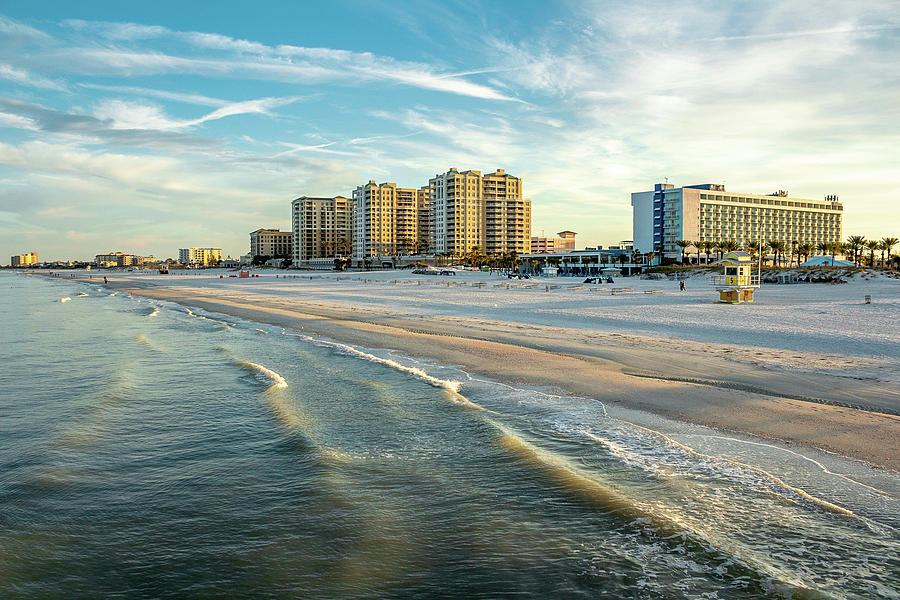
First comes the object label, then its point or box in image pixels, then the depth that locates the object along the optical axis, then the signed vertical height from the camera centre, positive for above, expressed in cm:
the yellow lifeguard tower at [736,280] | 3456 -50
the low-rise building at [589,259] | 12925 +360
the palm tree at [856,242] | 10150 +492
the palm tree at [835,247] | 12021 +499
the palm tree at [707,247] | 11522 +513
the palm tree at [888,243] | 10238 +467
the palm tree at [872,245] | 10400 +442
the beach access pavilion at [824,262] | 8175 +120
